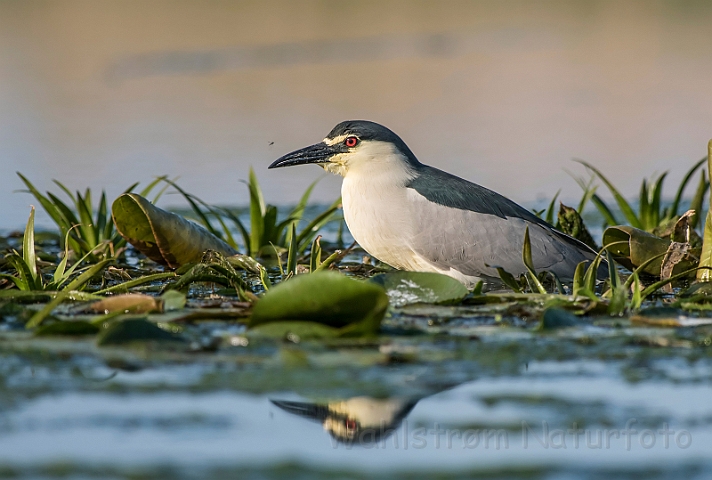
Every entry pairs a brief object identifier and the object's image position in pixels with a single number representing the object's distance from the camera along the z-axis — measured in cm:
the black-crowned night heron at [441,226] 1137
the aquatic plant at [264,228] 1283
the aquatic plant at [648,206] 1336
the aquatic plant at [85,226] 1252
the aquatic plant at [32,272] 917
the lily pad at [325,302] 754
